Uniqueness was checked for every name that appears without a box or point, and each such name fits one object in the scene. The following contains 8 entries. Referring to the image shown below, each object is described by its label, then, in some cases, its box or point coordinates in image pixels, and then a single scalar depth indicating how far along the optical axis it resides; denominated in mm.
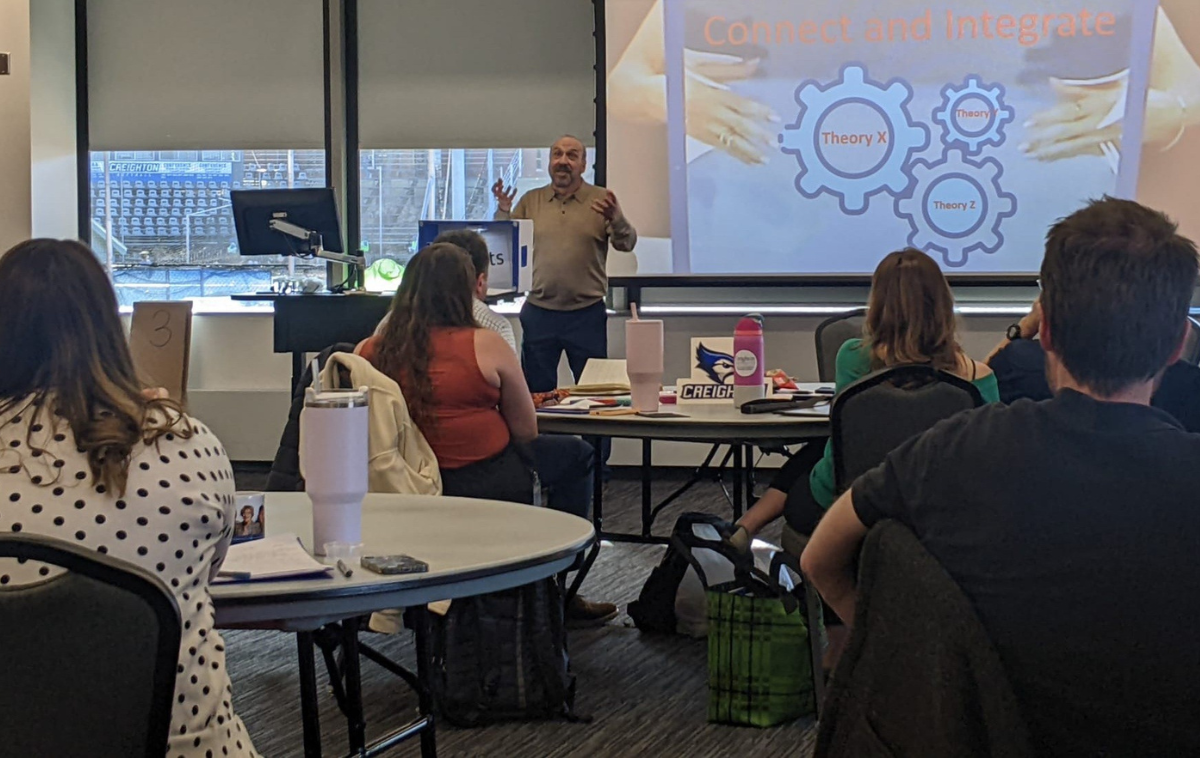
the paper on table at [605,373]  3772
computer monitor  5723
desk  5711
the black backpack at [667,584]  3369
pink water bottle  3244
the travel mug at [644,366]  3152
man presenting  5320
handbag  2801
